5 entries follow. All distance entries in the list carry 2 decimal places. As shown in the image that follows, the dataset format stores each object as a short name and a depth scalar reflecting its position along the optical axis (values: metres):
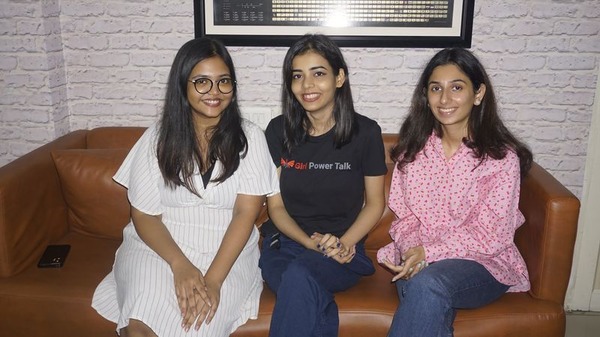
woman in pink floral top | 1.82
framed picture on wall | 2.43
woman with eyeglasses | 1.80
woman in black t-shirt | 1.91
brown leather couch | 1.79
